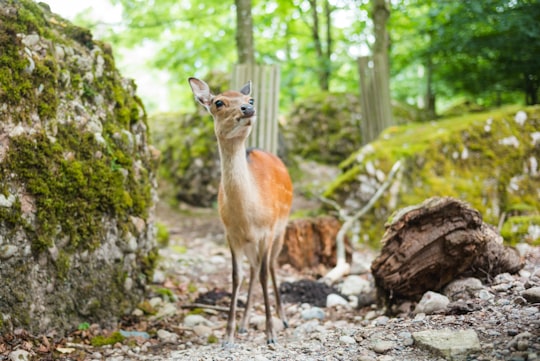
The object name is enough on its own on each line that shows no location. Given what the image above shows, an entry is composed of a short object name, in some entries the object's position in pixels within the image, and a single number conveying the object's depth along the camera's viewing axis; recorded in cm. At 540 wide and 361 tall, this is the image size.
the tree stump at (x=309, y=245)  686
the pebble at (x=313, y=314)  492
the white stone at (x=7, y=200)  349
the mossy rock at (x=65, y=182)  362
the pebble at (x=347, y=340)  348
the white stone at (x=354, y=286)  560
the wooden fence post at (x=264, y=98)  766
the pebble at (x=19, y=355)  325
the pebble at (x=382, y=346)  314
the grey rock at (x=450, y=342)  275
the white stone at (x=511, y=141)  778
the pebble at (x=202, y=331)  445
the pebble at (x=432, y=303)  378
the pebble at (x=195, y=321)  464
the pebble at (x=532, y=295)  334
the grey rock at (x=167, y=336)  419
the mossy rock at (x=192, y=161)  979
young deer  407
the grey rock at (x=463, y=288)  393
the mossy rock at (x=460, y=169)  736
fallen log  415
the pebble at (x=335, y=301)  521
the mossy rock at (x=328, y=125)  1204
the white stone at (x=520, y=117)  793
